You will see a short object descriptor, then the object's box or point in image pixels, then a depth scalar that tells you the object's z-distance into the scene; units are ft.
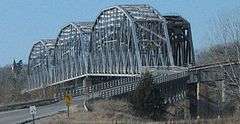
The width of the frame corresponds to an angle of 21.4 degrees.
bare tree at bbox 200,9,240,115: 260.42
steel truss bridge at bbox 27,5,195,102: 421.18
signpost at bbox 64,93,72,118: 178.11
